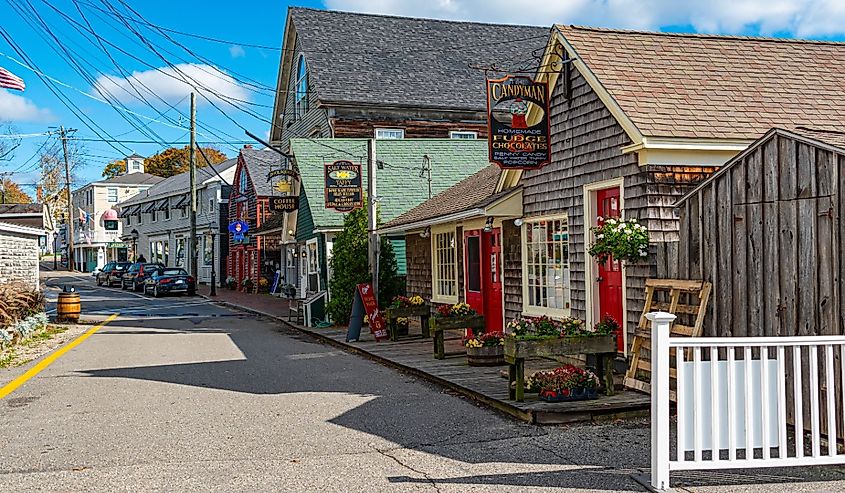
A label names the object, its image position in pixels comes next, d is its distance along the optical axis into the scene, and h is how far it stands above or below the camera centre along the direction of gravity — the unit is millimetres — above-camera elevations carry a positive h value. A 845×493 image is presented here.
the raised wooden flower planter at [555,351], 9148 -1047
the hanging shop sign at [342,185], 20266 +1757
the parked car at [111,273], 51594 -780
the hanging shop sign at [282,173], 27697 +2840
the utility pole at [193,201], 39844 +2770
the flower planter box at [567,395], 8789 -1443
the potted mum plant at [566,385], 8805 -1348
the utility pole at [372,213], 19000 +1009
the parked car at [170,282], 39969 -1040
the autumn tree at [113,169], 95125 +10273
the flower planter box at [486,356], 12336 -1442
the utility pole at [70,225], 64962 +2925
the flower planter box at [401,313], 16984 -1125
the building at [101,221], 76000 +3621
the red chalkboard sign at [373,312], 17188 -1108
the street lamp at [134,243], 66062 +1391
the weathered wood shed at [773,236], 7043 +164
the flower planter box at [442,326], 13562 -1116
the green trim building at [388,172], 24094 +2567
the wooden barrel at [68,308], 24672 -1365
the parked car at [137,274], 44584 -766
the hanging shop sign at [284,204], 27781 +1800
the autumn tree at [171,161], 81500 +9963
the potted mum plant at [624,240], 9789 +175
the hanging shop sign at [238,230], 40906 +1412
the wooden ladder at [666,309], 8602 -592
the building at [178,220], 49188 +2745
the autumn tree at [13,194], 86188 +7090
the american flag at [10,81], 15953 +3420
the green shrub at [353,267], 20312 -212
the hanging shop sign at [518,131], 12195 +1834
